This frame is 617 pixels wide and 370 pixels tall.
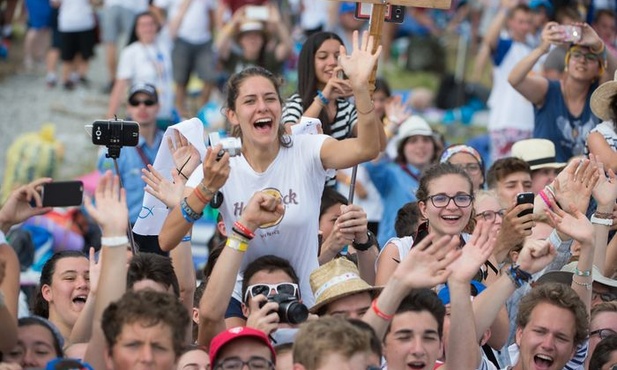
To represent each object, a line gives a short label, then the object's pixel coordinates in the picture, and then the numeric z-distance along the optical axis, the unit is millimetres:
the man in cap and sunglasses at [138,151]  22109
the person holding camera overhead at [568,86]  19203
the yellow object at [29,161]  27312
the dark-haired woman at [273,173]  14414
